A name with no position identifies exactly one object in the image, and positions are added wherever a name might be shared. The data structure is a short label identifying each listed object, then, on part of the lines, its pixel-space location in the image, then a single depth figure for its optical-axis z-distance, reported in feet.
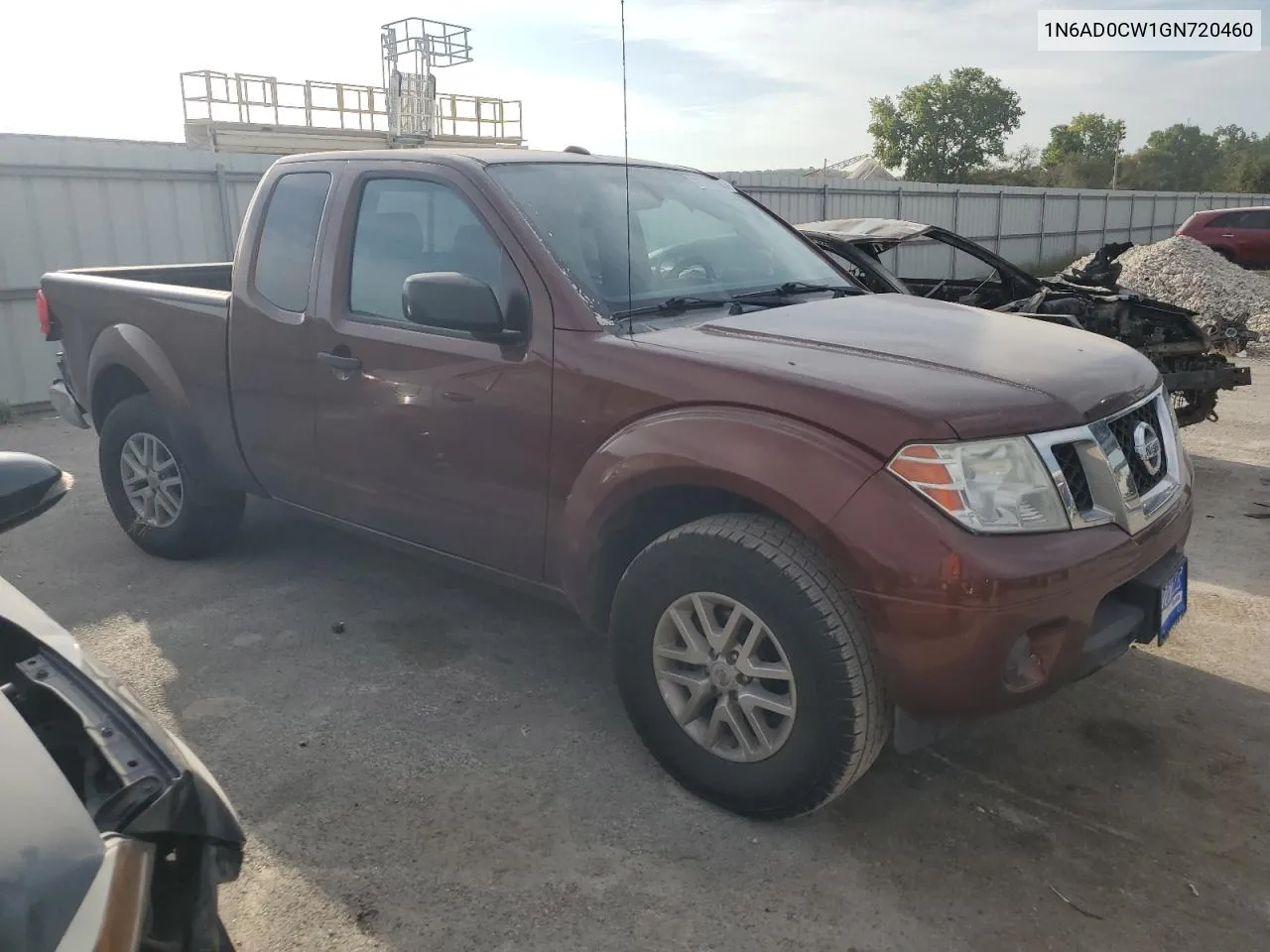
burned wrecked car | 22.35
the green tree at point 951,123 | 187.01
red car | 67.56
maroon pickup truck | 7.98
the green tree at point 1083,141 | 216.95
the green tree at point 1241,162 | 158.40
